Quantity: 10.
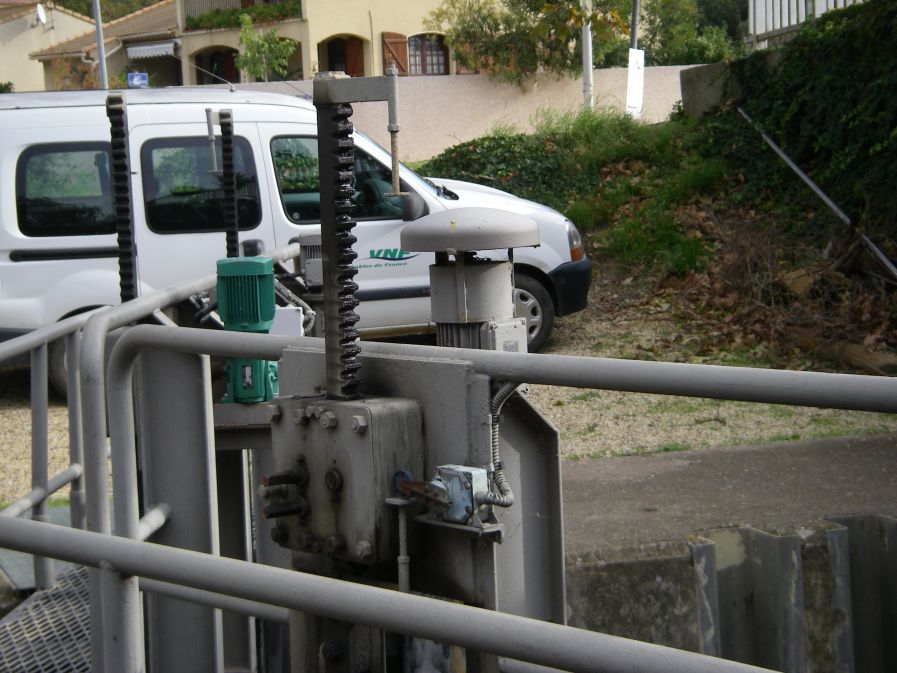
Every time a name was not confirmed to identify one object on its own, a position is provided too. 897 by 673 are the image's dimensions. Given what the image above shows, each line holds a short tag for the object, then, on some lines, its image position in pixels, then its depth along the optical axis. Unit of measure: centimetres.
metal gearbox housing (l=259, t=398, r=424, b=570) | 212
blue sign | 992
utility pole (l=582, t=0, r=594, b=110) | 2021
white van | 830
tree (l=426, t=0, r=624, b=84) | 2939
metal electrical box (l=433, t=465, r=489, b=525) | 207
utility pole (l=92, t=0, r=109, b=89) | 2592
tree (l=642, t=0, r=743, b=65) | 3634
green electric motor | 348
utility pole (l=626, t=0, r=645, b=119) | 1587
